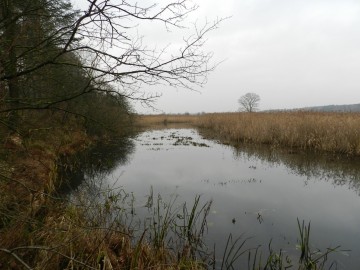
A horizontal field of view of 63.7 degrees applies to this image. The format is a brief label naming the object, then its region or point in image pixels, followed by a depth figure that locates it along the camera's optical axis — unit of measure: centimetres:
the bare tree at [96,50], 273
